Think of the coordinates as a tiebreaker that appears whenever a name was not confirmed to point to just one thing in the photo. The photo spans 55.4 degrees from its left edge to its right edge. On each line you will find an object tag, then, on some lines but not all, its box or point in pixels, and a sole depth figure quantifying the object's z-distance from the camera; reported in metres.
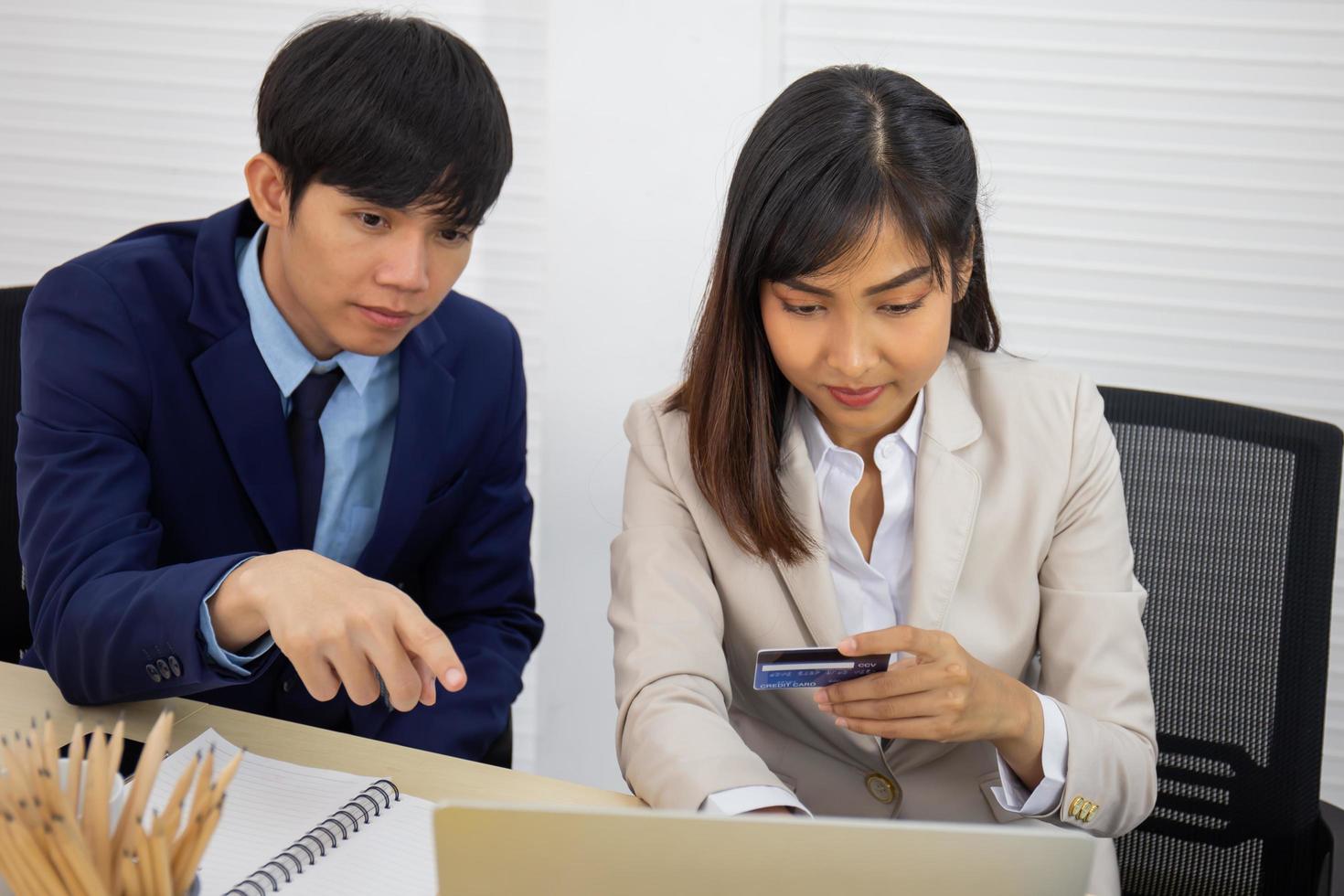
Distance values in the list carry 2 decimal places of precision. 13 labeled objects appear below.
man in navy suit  1.33
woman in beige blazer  1.29
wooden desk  1.18
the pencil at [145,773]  0.75
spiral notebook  1.02
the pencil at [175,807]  0.76
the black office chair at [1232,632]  1.43
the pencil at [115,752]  0.77
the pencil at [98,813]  0.75
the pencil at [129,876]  0.76
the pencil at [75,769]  0.77
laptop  0.71
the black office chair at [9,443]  1.66
